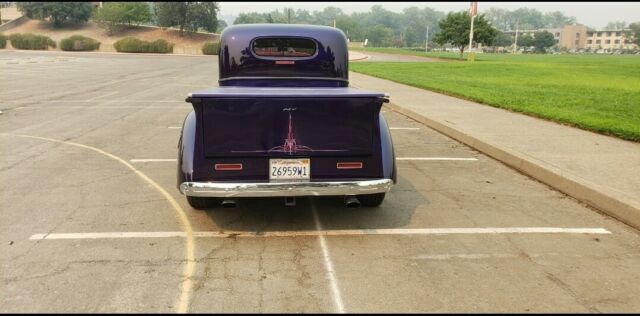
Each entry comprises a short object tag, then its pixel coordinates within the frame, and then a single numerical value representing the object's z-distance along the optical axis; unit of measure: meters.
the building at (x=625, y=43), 187.25
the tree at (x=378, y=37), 192.25
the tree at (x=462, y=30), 53.31
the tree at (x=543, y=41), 167.75
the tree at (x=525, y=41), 173.00
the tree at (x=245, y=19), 138.12
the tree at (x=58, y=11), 101.53
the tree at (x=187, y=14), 98.69
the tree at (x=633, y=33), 177.30
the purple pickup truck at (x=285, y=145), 4.37
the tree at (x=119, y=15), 98.31
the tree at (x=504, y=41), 177.23
